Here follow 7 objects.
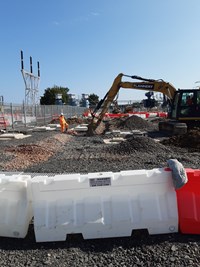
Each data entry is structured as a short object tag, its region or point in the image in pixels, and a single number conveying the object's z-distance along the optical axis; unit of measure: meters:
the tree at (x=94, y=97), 74.04
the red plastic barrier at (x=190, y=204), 2.34
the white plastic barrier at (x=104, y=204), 2.32
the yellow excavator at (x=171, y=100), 11.28
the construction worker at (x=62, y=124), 12.98
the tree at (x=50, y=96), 62.85
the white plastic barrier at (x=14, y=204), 2.37
